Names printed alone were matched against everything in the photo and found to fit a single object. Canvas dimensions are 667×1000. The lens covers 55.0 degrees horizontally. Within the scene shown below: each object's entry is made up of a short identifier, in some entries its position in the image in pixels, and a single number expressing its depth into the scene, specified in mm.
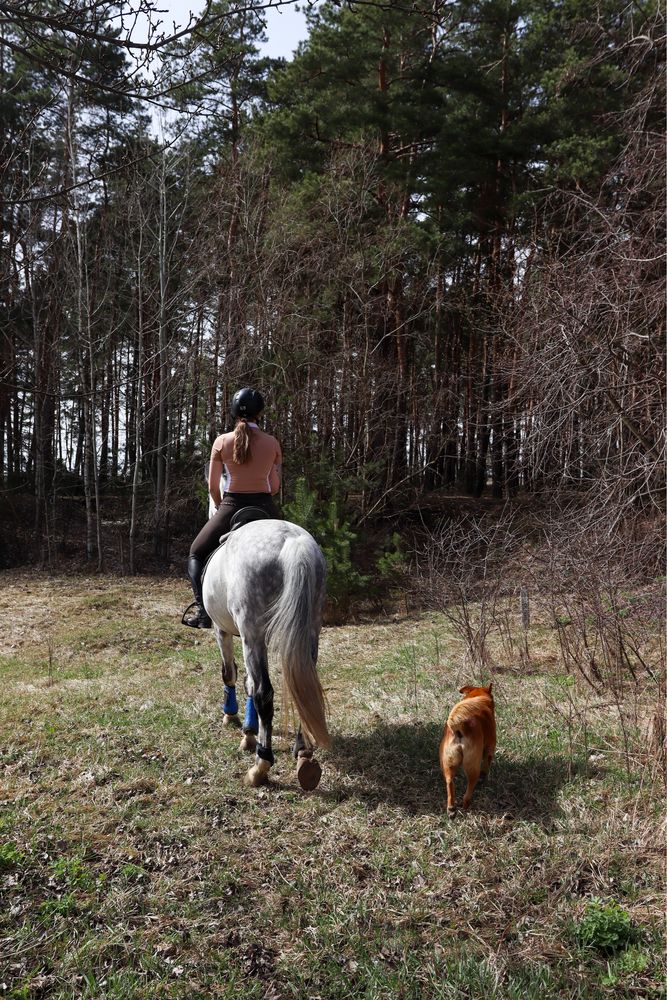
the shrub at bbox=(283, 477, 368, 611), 10430
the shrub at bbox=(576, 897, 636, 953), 2777
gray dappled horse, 4098
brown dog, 3838
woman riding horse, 5129
